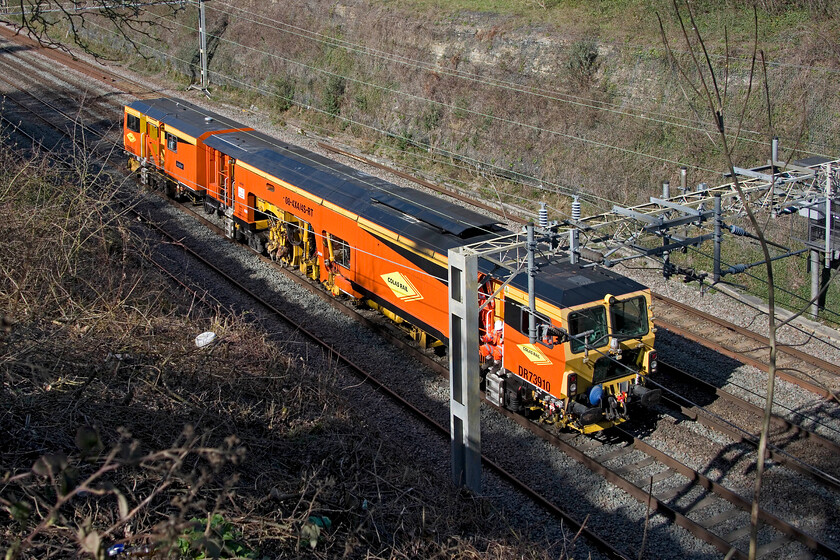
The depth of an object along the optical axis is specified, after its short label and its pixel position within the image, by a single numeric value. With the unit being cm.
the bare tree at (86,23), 4500
